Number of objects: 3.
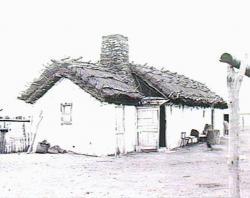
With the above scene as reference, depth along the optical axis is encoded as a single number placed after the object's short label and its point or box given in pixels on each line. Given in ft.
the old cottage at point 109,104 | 70.79
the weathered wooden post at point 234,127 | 23.09
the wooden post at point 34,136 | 77.82
